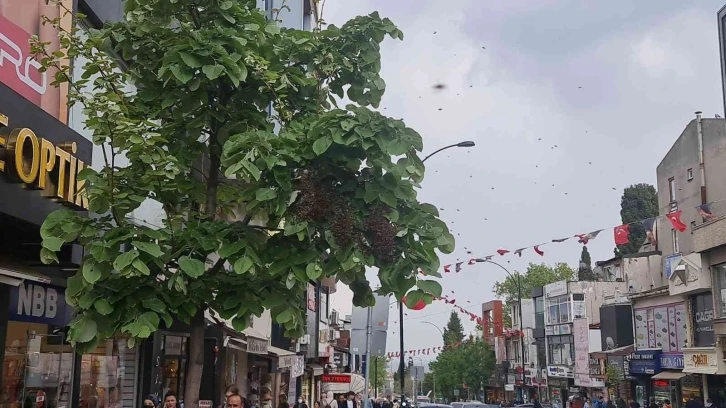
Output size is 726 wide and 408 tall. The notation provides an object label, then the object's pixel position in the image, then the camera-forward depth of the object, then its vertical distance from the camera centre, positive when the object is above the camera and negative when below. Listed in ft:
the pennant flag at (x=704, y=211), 90.73 +17.69
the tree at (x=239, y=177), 21.34 +5.11
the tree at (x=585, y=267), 258.16 +34.13
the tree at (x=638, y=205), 233.55 +47.92
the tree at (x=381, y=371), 390.15 -2.11
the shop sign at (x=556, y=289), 208.33 +20.66
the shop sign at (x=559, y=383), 204.64 -3.85
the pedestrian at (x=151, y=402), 39.06 -1.83
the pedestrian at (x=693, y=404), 93.13 -4.12
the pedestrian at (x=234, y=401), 26.22 -1.14
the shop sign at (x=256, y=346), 61.16 +1.60
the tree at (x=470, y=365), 293.23 +0.81
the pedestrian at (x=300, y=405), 63.45 -3.02
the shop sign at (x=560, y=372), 197.90 -1.07
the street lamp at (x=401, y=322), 84.84 +5.61
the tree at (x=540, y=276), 307.17 +35.05
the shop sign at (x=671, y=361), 119.34 +1.08
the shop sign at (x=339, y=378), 102.78 -1.45
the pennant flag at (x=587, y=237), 81.71 +13.15
